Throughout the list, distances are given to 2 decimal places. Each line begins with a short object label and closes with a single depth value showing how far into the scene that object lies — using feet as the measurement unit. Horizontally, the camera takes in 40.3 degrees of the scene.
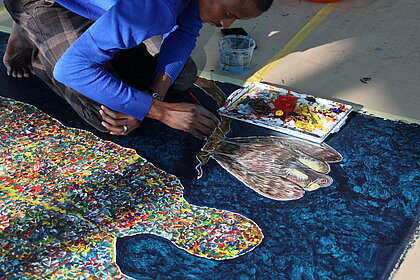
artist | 6.98
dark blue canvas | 6.52
